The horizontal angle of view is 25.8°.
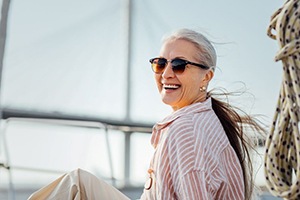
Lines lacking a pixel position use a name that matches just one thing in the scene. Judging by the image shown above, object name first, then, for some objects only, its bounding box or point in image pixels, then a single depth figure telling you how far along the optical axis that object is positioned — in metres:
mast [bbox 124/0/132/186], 8.19
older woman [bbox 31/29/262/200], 2.06
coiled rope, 1.21
